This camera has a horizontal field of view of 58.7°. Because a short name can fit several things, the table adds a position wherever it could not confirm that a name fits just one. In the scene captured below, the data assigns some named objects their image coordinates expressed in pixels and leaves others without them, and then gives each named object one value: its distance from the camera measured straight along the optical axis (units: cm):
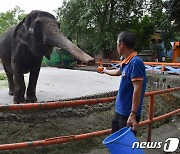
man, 129
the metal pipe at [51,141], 136
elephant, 239
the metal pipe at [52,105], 135
